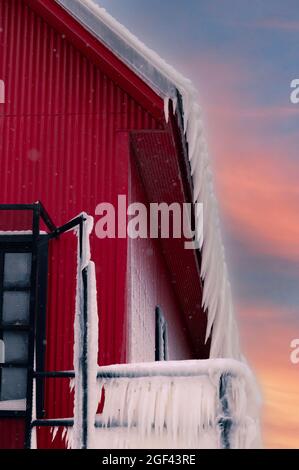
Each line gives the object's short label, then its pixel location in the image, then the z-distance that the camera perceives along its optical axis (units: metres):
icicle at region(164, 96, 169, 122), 8.34
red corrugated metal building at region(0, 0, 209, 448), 8.32
